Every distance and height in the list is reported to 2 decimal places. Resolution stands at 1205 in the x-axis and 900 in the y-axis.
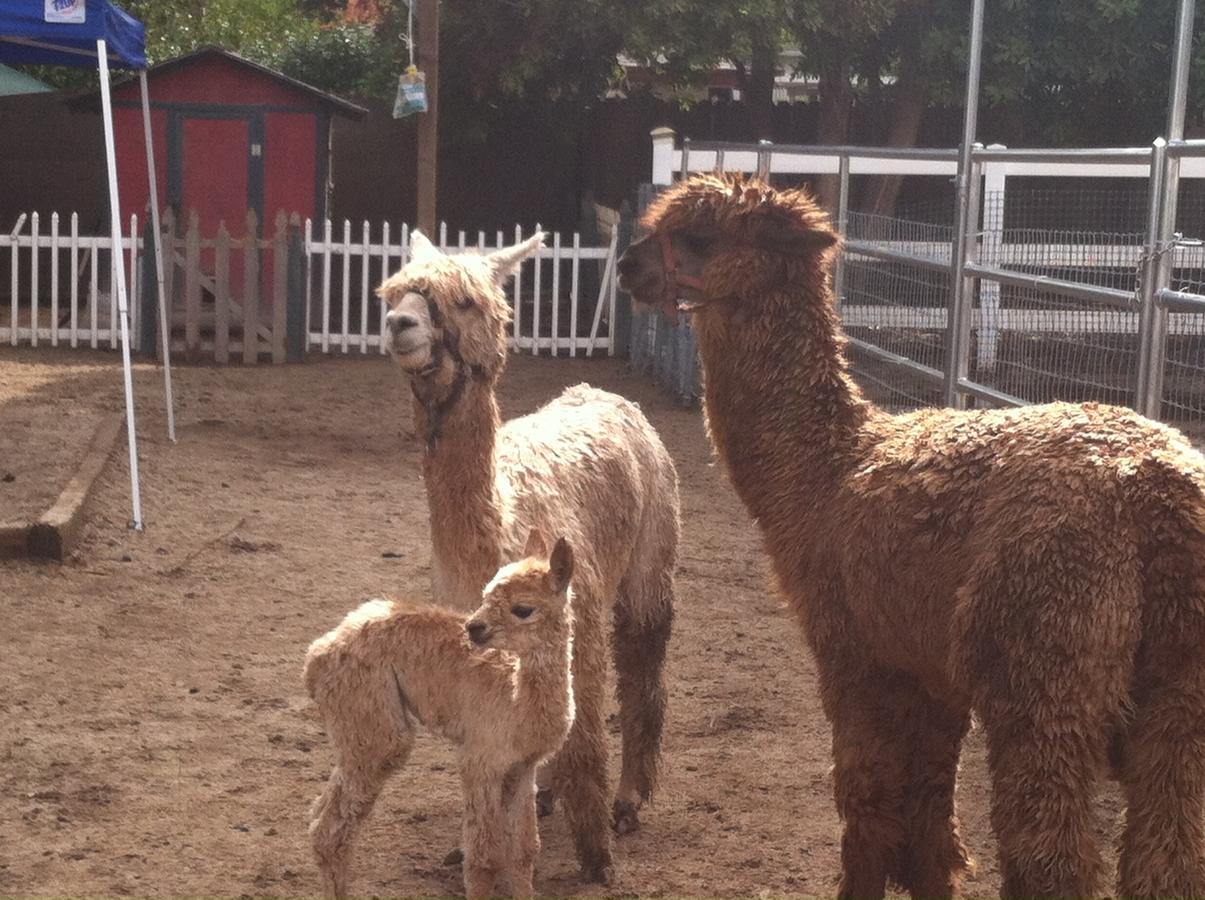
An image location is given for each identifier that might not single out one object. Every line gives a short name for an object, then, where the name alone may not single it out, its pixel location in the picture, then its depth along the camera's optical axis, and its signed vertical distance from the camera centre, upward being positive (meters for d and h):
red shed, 16.92 +0.65
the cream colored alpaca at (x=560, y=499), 4.42 -0.85
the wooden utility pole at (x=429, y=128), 14.99 +0.74
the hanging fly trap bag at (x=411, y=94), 13.65 +0.92
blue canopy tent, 8.52 +0.89
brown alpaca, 3.33 -0.76
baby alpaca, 4.09 -1.26
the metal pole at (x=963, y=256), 8.40 -0.20
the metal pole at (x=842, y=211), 11.24 +0.03
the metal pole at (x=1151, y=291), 6.11 -0.26
